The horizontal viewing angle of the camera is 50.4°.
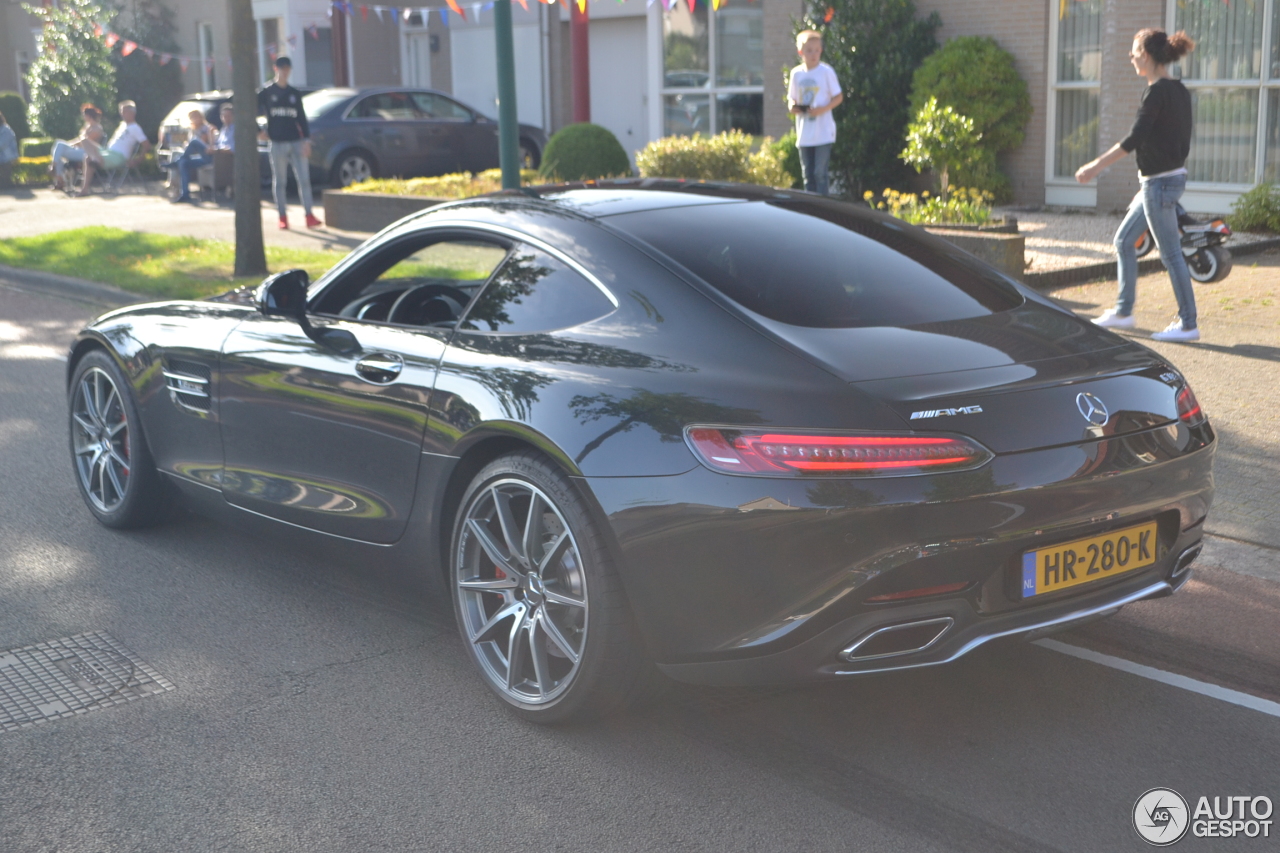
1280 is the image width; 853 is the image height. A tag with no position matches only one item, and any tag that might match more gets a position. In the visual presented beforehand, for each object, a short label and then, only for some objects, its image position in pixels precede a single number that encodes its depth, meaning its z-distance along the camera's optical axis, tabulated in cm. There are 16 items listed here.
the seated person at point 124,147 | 2422
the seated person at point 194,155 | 2142
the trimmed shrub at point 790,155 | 1598
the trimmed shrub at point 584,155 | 1666
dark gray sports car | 317
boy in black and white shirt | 1656
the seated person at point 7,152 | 2533
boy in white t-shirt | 1216
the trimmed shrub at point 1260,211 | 1274
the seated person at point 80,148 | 2395
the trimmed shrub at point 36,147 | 2945
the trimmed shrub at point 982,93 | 1559
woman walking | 831
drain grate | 385
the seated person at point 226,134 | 2165
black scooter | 963
